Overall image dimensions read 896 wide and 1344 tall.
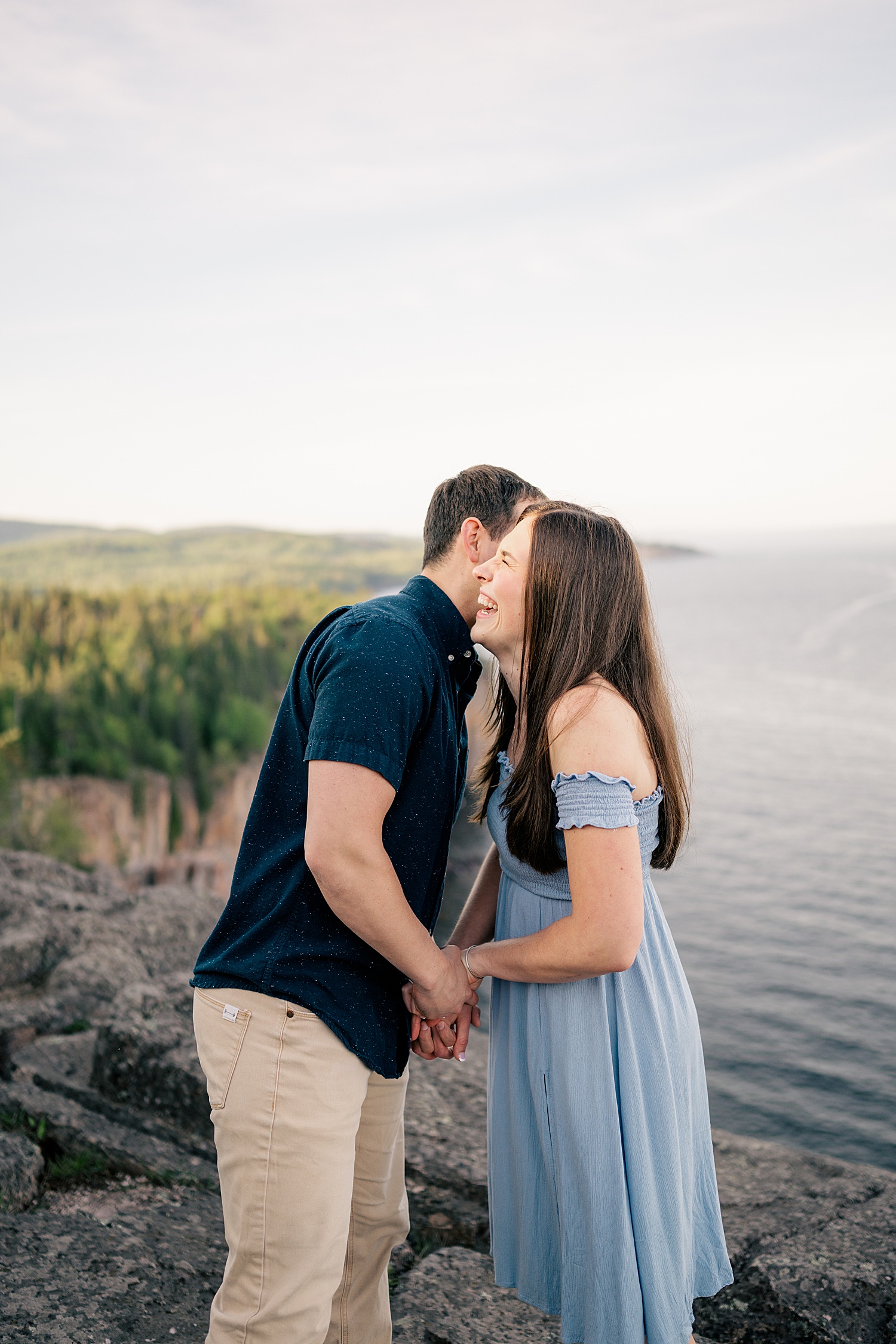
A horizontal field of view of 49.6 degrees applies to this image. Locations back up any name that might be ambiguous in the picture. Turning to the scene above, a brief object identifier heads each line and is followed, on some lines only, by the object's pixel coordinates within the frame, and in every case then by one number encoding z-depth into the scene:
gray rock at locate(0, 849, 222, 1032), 5.73
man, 2.17
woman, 2.19
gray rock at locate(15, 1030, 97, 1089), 4.81
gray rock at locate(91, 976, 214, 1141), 4.41
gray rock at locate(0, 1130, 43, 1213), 3.77
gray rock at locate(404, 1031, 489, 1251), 3.97
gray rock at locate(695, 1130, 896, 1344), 3.27
